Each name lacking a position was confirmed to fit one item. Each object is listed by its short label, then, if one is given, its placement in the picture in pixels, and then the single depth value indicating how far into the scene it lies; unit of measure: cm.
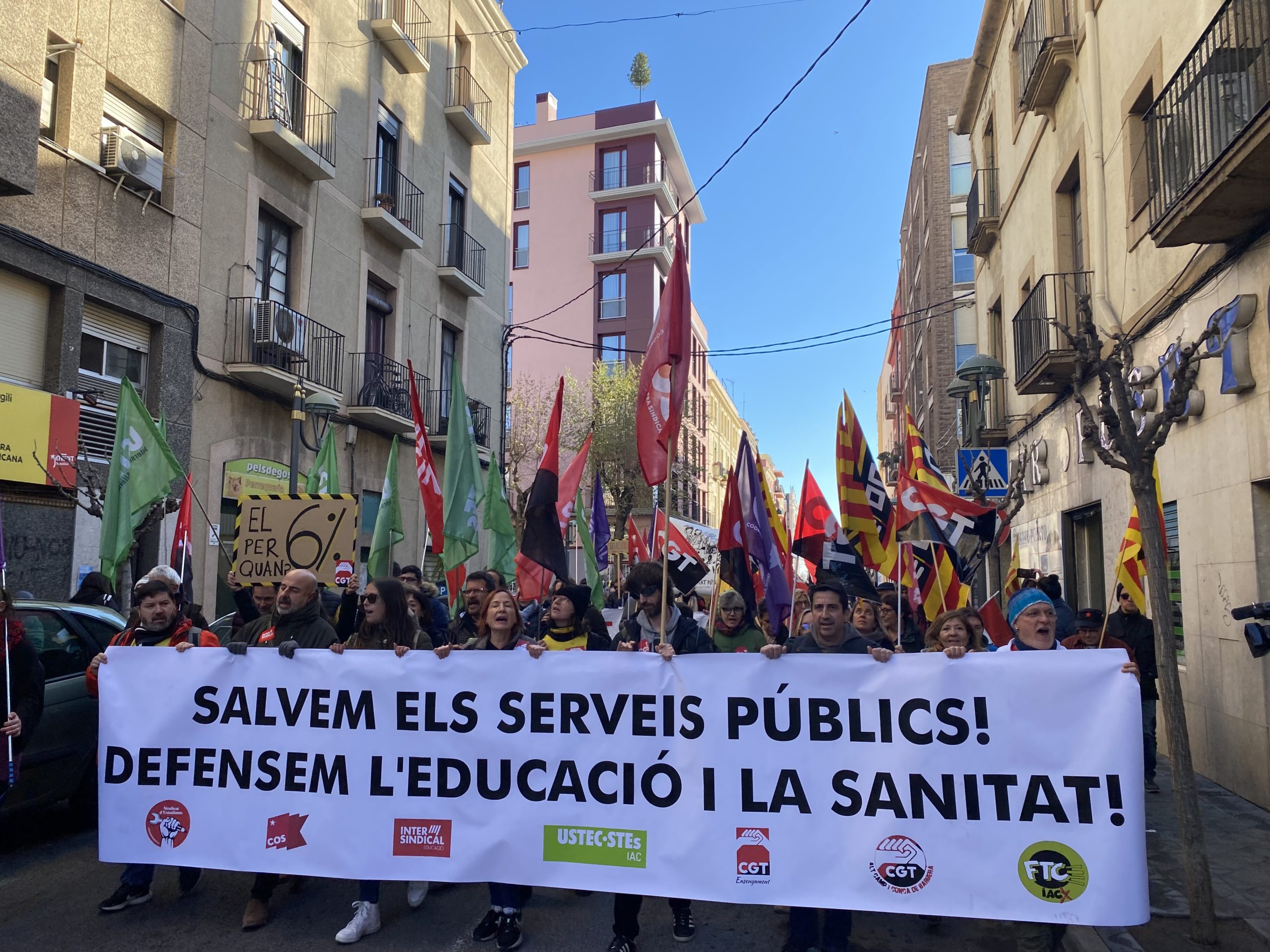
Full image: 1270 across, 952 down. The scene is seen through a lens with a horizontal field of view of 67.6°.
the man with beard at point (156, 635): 486
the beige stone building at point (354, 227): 1397
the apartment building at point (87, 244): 1023
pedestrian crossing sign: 1187
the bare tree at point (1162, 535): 446
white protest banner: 406
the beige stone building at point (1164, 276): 687
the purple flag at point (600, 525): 1521
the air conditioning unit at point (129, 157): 1156
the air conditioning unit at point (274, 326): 1412
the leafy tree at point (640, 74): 4644
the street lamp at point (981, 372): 1251
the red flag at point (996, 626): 709
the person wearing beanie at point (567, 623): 546
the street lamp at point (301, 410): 1252
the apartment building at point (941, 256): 2794
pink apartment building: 4341
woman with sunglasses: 505
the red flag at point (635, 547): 1554
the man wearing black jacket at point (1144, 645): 767
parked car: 551
